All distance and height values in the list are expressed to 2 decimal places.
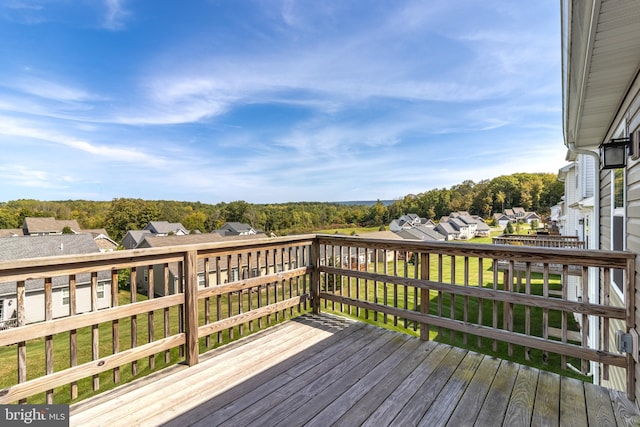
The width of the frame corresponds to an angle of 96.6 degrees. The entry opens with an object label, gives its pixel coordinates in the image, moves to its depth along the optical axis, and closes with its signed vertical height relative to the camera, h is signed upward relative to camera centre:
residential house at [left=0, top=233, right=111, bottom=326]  14.72 -3.60
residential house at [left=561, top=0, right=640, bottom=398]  1.51 +1.00
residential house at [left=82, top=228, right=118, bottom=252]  29.88 -2.74
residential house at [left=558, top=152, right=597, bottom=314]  6.95 +0.49
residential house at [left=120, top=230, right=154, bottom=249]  30.91 -2.62
